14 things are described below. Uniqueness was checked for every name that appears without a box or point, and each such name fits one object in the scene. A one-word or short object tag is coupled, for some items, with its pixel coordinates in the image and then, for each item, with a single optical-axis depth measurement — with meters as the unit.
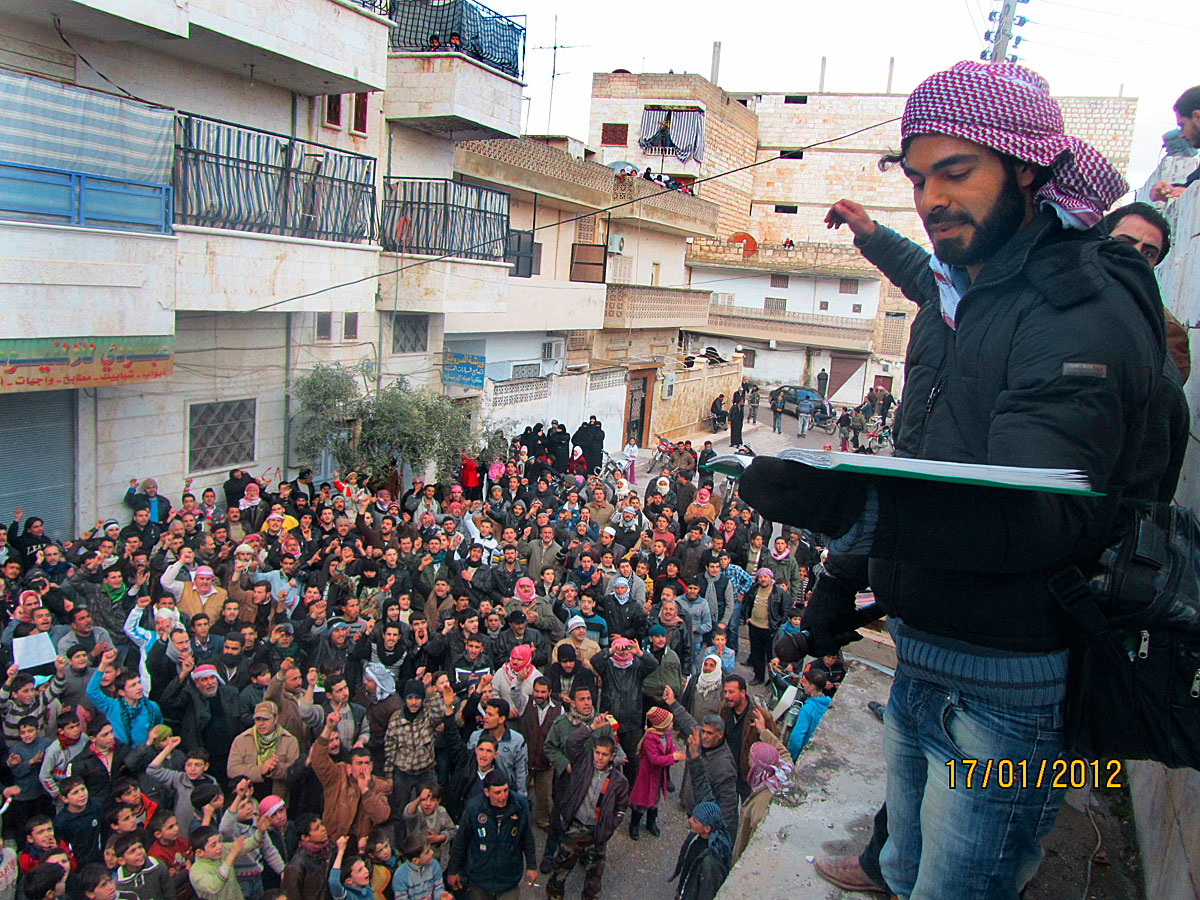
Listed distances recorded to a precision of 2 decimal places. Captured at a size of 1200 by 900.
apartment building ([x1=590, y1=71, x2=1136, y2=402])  36.44
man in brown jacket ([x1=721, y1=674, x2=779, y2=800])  6.64
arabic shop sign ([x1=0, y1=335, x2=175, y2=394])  8.90
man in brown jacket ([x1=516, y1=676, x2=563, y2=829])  7.04
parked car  33.45
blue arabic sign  17.17
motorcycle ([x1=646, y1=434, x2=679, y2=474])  21.27
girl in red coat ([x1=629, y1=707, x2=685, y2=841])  6.91
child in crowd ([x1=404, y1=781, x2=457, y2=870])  5.99
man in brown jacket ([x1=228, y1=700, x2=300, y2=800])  6.10
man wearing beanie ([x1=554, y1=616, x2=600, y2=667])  7.98
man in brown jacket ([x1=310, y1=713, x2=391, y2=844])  5.91
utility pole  13.41
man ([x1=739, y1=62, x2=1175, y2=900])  1.60
